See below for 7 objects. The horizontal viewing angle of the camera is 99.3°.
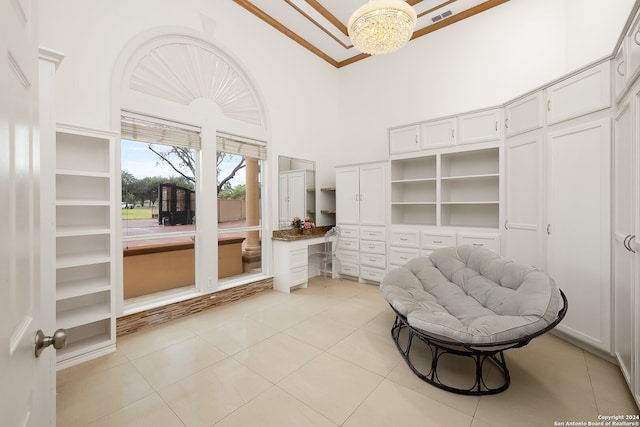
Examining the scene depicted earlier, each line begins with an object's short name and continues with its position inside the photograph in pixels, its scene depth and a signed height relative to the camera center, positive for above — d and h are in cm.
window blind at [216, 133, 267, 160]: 371 +96
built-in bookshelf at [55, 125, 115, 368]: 233 -28
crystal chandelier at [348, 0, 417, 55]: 244 +174
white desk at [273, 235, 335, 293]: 415 -81
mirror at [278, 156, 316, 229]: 450 +40
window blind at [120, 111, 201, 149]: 289 +94
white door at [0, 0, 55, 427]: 57 -2
